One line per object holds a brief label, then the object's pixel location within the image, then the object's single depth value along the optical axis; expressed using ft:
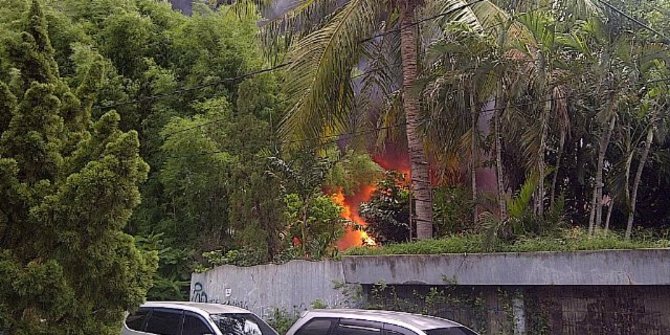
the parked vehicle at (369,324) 28.58
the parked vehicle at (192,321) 37.65
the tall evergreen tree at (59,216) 24.85
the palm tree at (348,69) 47.14
